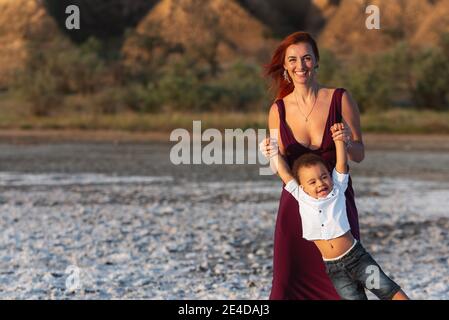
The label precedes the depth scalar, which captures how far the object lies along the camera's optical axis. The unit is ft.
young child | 13.21
